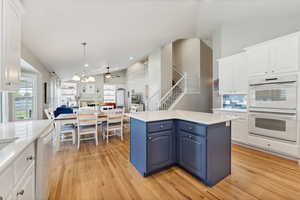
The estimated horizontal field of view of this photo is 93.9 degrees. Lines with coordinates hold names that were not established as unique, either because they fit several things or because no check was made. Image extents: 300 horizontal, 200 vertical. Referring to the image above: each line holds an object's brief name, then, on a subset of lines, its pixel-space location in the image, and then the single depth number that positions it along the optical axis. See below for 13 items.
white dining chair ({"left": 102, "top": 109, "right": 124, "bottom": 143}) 3.83
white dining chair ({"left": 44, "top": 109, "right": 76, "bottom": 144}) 3.50
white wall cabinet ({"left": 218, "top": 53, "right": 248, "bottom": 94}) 3.44
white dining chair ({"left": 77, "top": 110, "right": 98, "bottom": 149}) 3.43
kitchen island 1.92
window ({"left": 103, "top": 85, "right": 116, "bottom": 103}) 11.90
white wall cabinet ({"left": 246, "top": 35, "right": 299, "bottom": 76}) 2.55
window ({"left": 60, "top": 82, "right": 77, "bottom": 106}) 10.91
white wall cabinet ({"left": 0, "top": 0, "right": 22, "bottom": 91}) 1.32
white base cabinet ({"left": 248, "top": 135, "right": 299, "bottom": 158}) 2.54
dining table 3.37
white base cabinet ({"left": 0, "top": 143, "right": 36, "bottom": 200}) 0.77
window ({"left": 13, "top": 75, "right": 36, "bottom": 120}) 3.95
